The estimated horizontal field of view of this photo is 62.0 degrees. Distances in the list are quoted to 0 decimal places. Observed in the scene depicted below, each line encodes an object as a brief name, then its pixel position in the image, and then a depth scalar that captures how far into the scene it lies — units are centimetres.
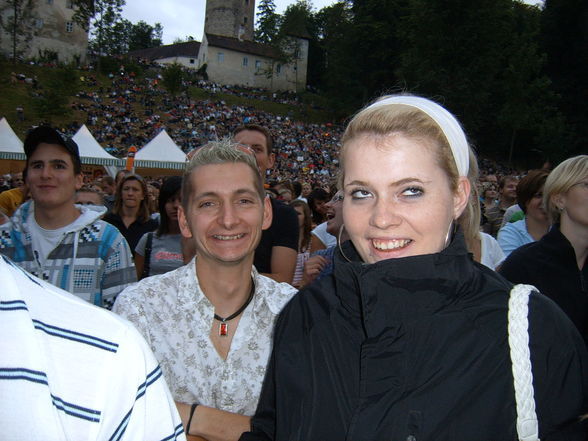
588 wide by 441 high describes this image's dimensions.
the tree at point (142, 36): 10022
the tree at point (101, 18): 5525
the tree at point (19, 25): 4971
